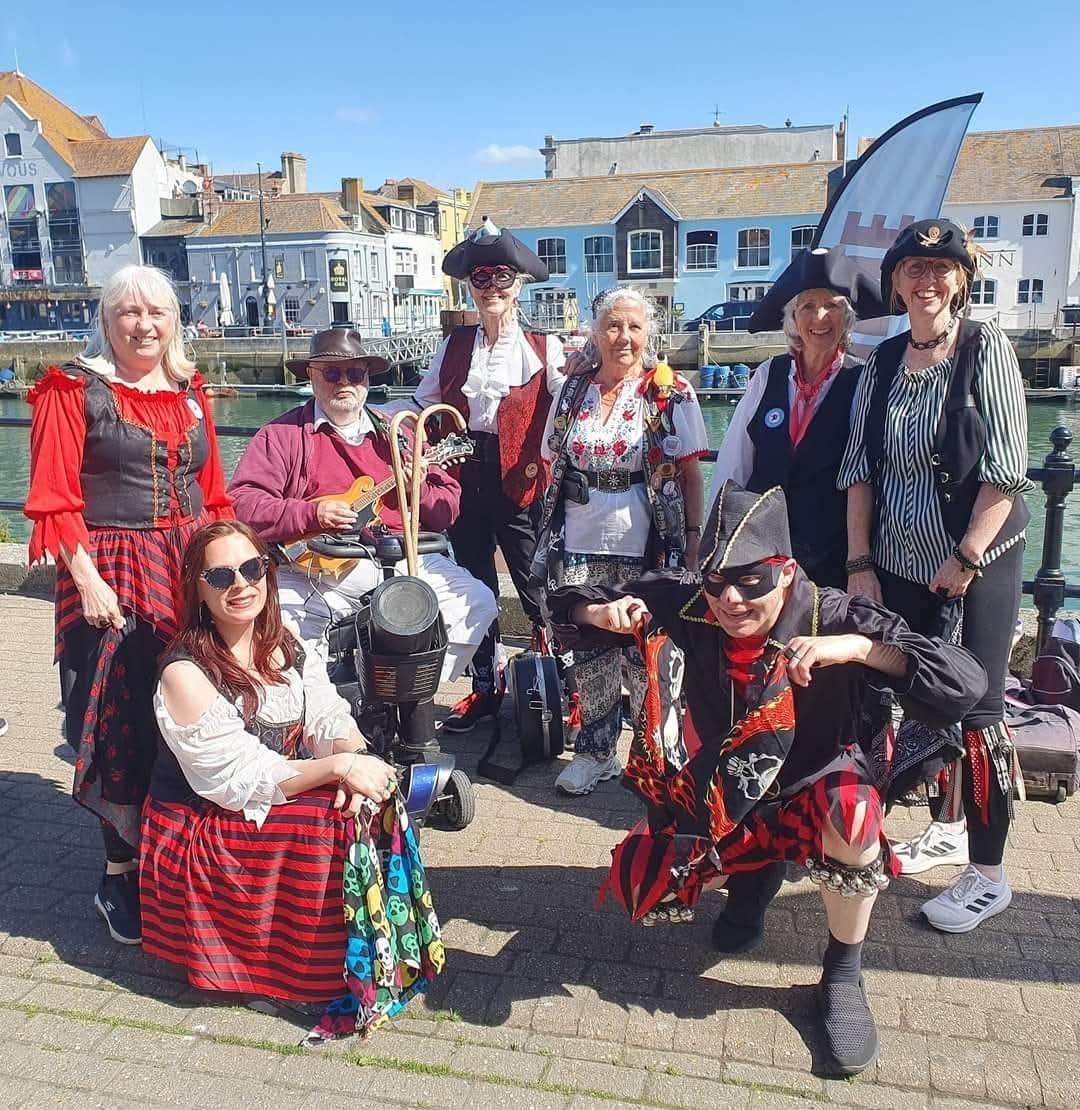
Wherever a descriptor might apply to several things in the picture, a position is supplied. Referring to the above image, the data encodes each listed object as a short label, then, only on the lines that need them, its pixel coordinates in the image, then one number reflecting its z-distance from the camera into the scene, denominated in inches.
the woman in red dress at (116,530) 115.3
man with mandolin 150.6
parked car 1530.5
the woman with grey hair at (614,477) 147.6
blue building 1734.7
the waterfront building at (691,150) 2169.0
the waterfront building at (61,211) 2161.7
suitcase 142.3
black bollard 164.9
